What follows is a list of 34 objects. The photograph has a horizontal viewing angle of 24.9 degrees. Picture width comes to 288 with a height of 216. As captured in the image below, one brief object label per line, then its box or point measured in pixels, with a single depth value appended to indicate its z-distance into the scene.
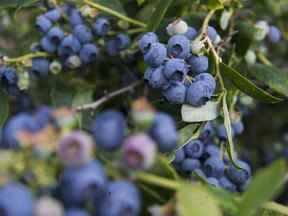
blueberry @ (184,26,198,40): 0.42
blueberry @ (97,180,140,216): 0.24
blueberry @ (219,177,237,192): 0.41
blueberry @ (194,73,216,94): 0.38
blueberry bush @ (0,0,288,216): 0.24
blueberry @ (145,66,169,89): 0.39
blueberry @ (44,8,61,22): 0.47
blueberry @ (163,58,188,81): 0.38
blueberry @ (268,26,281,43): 0.51
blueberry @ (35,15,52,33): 0.47
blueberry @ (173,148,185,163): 0.42
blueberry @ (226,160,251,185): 0.41
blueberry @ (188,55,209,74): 0.39
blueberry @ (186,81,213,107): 0.38
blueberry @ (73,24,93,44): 0.46
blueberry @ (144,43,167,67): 0.39
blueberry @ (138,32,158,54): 0.40
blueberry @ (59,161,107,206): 0.23
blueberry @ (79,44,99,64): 0.46
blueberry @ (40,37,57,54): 0.46
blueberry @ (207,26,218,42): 0.43
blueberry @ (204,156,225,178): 0.41
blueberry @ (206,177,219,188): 0.39
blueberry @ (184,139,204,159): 0.42
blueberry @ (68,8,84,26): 0.47
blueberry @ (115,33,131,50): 0.47
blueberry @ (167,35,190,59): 0.39
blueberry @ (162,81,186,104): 0.39
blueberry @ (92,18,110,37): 0.46
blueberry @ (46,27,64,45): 0.46
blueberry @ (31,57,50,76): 0.46
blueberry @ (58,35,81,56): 0.46
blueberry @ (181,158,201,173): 0.42
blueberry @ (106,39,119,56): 0.47
